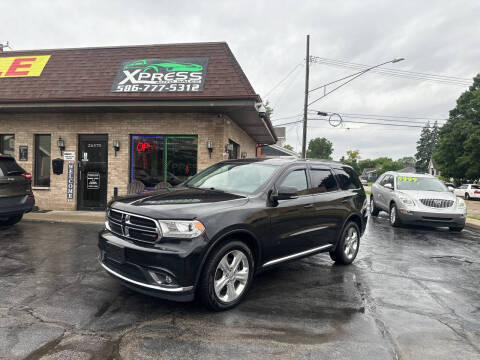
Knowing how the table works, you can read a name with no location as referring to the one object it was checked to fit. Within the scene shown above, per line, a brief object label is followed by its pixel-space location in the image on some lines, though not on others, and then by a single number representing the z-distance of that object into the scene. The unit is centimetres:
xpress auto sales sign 976
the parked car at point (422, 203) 880
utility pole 2165
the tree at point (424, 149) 9518
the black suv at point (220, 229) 308
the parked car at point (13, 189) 664
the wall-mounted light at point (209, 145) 986
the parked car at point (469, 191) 2814
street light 1871
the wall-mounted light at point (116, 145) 1034
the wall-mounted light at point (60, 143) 1056
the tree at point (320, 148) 10251
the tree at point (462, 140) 3186
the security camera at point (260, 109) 957
